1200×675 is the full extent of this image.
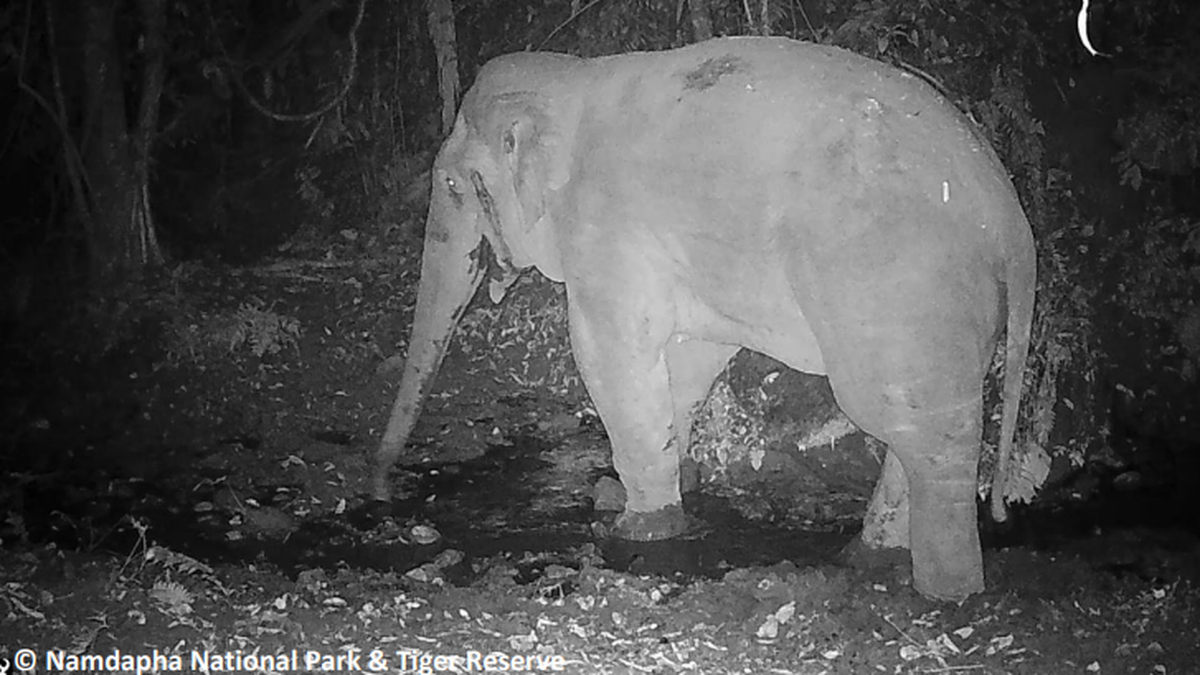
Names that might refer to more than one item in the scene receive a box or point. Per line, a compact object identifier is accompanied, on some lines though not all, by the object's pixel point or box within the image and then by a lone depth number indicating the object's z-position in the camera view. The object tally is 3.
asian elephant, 3.80
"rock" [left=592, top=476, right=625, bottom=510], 5.36
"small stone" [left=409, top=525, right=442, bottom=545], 5.11
